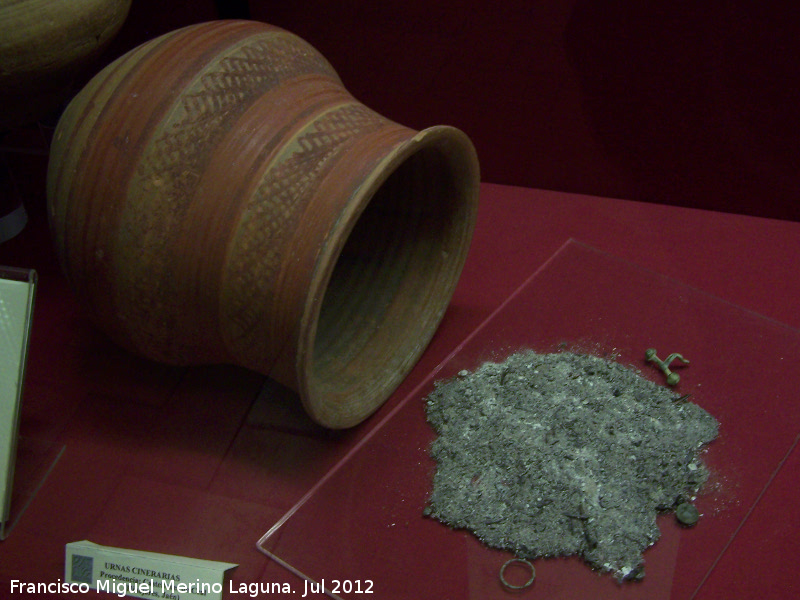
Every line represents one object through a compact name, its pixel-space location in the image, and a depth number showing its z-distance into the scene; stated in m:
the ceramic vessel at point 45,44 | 1.25
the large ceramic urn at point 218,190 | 1.08
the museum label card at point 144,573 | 1.10
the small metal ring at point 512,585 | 1.11
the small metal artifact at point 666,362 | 1.37
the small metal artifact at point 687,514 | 1.16
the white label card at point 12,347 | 1.14
